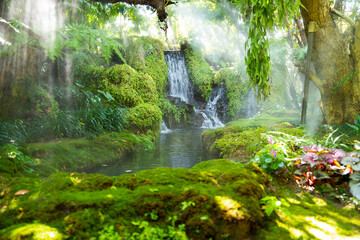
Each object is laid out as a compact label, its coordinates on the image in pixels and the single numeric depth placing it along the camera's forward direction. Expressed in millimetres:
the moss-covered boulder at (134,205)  1501
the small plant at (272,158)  2635
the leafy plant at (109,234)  1388
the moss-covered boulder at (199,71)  14219
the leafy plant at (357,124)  3594
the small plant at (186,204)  1597
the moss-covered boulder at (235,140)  3919
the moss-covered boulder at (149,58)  11383
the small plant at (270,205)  1671
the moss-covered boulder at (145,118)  7106
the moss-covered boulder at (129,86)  8008
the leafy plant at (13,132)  3977
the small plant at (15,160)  3021
